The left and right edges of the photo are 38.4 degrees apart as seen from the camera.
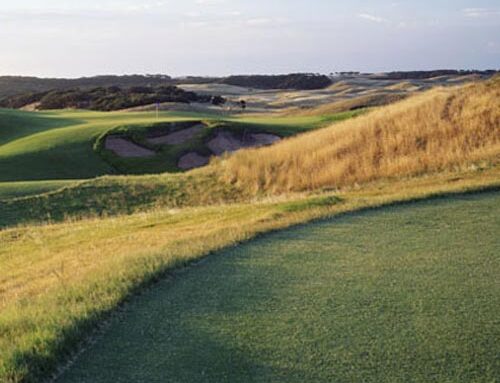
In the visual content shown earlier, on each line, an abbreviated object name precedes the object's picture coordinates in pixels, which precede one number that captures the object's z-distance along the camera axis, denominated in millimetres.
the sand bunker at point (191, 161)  32219
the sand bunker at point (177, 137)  34531
